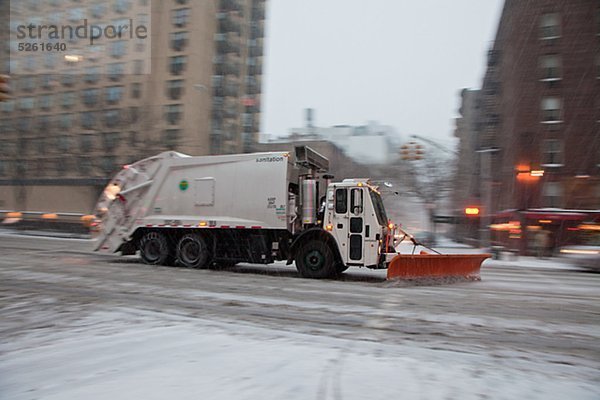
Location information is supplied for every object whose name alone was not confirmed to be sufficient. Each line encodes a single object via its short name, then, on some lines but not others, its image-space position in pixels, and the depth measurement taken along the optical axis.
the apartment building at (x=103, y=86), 40.46
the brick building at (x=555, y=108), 28.36
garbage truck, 11.35
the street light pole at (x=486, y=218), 23.48
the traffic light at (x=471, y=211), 27.93
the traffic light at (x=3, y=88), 11.94
